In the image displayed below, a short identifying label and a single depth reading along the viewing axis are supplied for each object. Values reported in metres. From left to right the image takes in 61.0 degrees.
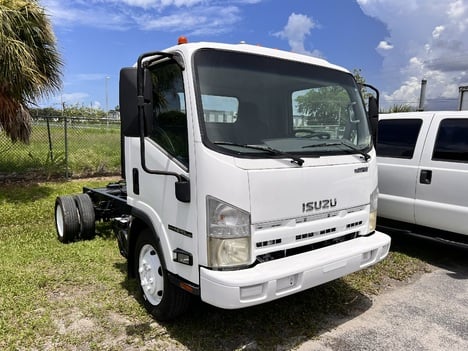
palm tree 7.71
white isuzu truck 2.85
